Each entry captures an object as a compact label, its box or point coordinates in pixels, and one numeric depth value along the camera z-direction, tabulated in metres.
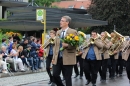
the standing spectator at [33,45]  17.14
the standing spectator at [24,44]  17.25
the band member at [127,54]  12.08
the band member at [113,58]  15.56
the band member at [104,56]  13.64
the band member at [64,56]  8.53
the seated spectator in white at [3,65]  14.83
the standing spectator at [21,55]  16.47
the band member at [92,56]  12.00
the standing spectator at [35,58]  17.11
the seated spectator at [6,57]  15.61
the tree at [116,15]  48.12
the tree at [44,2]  62.91
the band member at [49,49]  12.22
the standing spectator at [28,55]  16.77
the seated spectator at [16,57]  15.87
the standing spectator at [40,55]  17.79
